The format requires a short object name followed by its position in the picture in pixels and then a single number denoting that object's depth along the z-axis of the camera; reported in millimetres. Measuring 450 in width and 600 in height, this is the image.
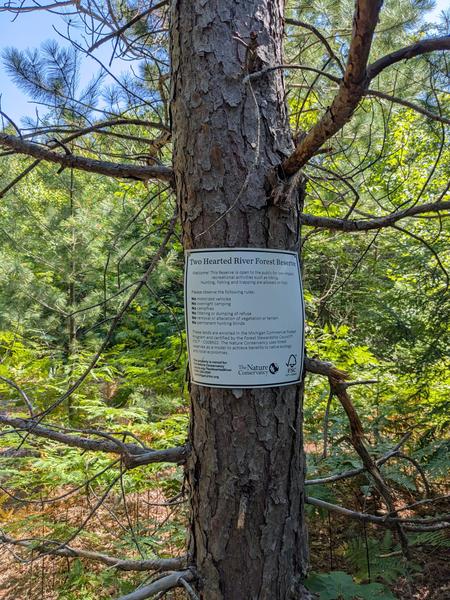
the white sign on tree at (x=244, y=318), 875
